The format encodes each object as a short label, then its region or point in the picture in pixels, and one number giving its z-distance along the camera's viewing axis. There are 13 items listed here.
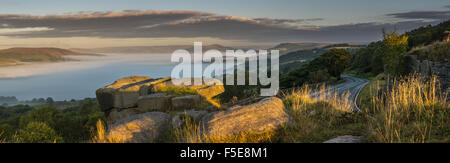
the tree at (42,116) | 47.44
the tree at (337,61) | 66.00
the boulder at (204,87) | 14.51
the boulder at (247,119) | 7.25
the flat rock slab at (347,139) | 5.84
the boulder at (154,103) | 12.63
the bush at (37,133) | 24.67
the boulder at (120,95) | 13.86
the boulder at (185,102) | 12.31
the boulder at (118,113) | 13.50
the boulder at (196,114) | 9.66
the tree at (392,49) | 44.75
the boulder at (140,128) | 7.43
